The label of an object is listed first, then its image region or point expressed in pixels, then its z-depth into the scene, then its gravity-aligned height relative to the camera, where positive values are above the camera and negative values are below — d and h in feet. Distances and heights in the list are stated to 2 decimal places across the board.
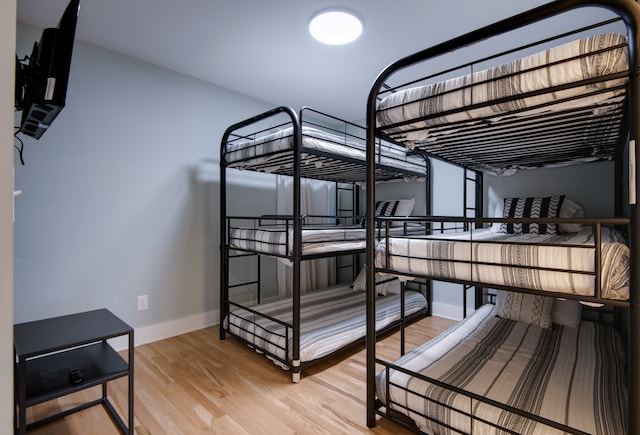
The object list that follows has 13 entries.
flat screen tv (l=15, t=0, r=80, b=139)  3.92 +1.90
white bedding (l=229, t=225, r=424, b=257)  6.79 -0.54
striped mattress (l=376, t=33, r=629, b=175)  2.92 +1.39
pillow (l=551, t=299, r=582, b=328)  6.77 -2.09
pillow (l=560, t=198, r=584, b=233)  7.35 +0.18
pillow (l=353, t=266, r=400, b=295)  10.36 -2.35
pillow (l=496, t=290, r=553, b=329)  6.69 -2.01
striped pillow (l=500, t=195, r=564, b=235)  7.30 +0.18
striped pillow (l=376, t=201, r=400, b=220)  10.95 +0.35
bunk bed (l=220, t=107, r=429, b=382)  6.41 -0.77
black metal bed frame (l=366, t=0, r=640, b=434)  2.68 +1.27
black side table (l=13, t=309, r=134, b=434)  3.78 -2.15
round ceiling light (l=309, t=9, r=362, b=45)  5.81 +3.76
